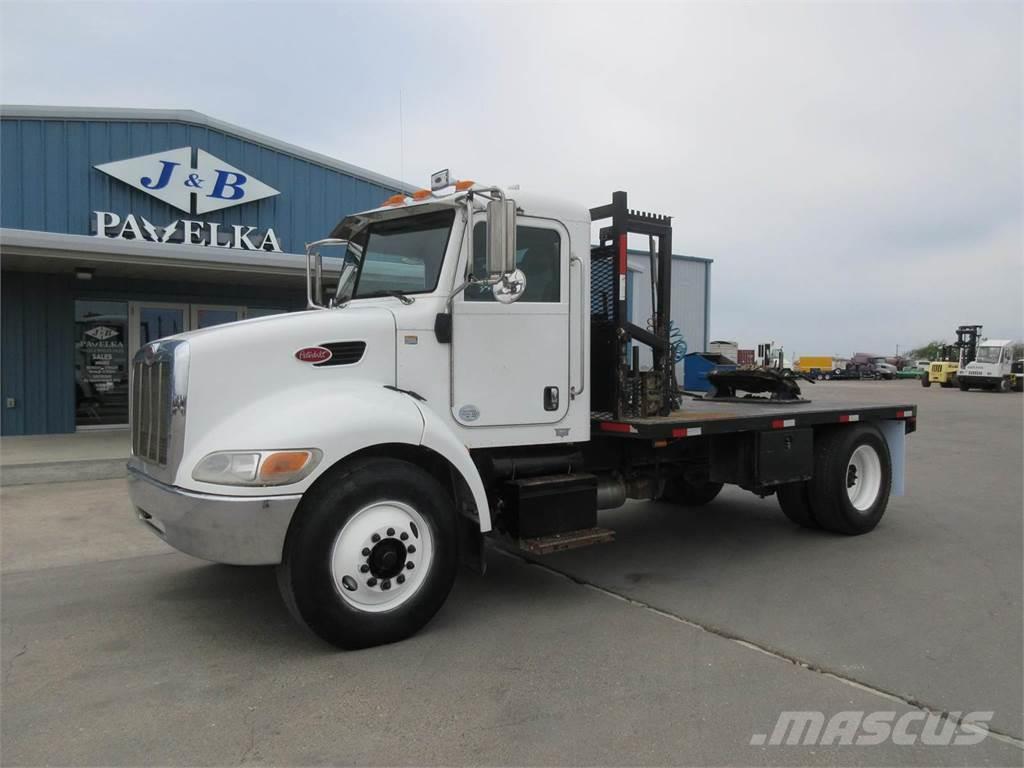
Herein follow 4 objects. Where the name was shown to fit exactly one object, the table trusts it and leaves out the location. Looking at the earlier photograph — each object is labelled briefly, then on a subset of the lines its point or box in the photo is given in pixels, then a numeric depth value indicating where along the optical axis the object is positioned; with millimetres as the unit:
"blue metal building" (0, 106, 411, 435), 11672
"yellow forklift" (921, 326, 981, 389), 39844
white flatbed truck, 3902
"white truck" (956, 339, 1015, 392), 36094
